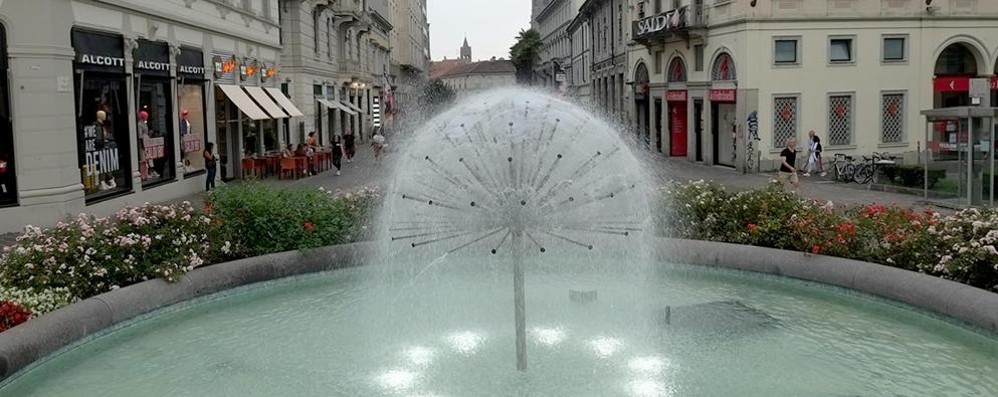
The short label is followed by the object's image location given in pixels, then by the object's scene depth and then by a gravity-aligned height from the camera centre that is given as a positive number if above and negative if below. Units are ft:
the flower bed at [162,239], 34.17 -4.24
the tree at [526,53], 385.29 +32.61
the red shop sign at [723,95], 107.45 +3.88
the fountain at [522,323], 28.37 -7.08
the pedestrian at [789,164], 69.41 -2.72
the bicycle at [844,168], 90.63 -4.14
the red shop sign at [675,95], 126.88 +4.62
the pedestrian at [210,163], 87.04 -2.33
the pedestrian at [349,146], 136.98 -1.52
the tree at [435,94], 357.34 +16.38
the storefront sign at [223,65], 96.19 +7.62
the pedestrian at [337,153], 112.27 -2.06
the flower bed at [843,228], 34.42 -4.40
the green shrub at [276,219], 43.24 -3.89
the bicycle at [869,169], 85.61 -4.05
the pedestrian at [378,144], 120.98 -1.17
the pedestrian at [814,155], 97.40 -2.93
